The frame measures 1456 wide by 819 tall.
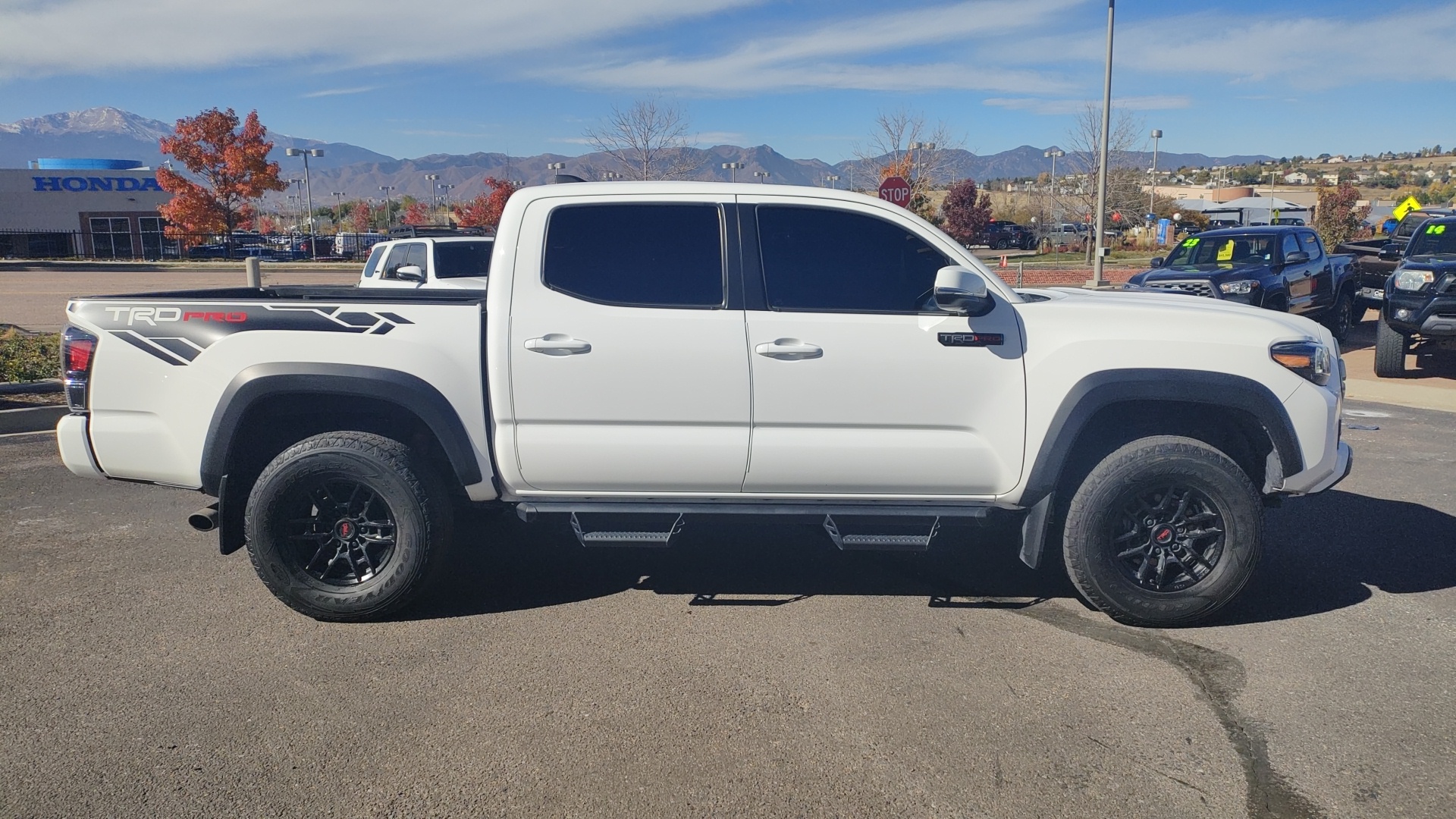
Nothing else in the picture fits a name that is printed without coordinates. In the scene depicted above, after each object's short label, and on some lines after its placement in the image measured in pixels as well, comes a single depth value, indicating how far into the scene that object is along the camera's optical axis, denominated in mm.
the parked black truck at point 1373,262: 15938
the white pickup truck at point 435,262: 12102
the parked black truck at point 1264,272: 13500
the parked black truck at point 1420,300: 11094
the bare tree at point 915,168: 36434
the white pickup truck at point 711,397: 4488
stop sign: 18100
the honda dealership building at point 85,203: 58625
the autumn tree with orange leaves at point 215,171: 46812
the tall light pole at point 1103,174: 22875
